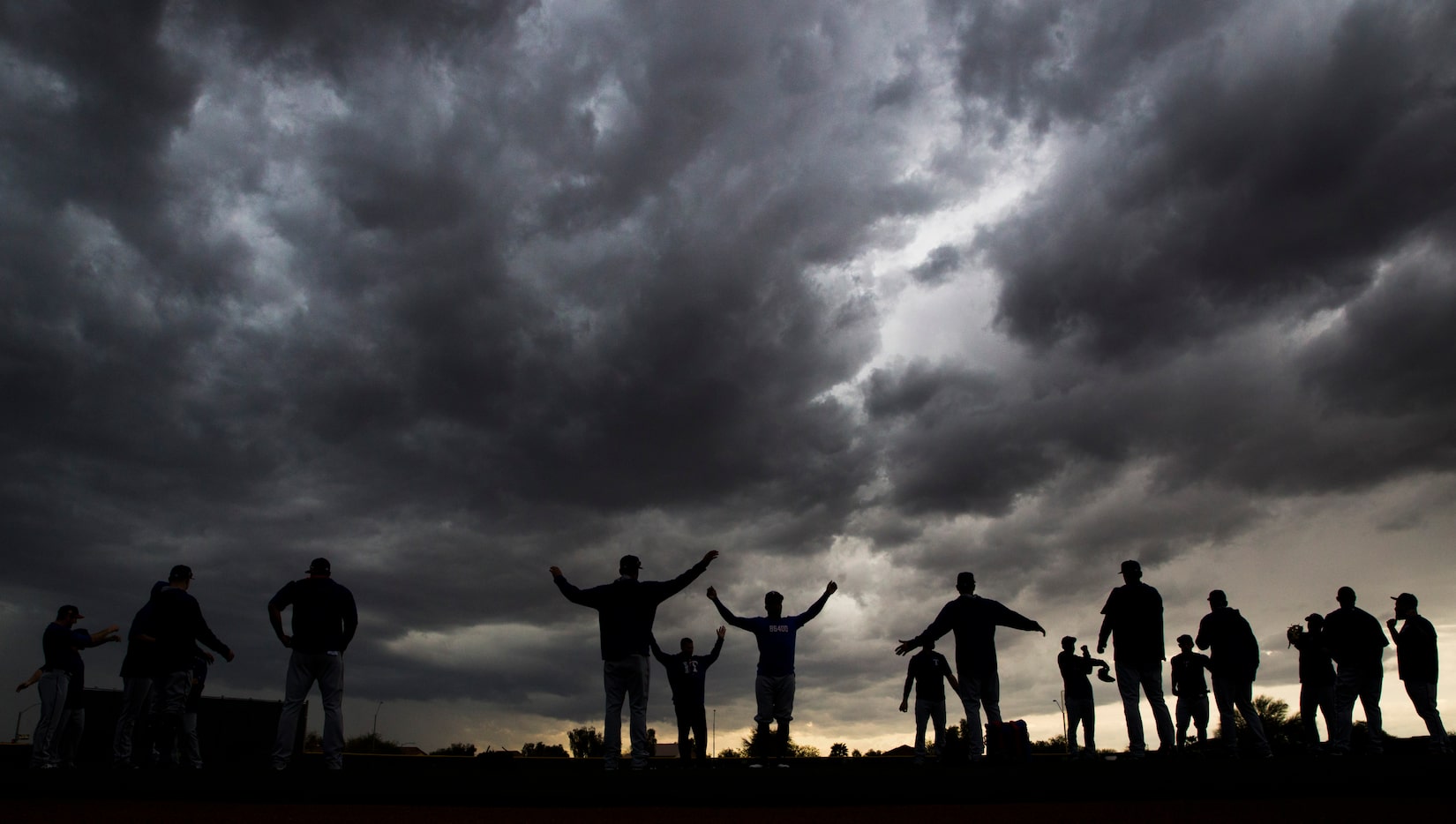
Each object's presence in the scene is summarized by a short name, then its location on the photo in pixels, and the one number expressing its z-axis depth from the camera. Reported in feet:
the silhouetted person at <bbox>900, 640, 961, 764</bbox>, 40.47
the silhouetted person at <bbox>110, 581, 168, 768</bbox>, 33.35
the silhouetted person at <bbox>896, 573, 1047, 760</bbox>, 34.86
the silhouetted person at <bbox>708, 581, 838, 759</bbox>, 37.11
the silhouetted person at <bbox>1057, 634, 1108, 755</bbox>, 42.93
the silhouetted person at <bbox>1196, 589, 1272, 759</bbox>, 37.09
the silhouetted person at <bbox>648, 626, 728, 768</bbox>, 42.57
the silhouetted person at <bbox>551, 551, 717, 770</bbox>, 30.55
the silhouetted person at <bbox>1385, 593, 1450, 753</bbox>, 34.76
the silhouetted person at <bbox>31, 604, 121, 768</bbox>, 34.55
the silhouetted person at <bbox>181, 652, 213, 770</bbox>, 37.50
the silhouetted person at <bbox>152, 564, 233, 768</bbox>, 31.58
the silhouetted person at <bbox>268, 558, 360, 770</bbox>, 28.22
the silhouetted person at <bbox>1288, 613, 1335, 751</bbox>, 41.04
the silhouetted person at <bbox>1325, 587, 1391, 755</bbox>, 36.63
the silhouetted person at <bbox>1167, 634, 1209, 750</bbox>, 42.68
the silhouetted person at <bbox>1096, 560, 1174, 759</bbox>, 33.83
